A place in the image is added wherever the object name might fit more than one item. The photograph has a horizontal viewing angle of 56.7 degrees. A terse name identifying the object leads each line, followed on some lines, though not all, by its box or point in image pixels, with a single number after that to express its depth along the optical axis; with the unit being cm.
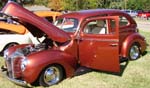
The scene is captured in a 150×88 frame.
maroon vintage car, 324
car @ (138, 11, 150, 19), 2315
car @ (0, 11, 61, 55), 502
